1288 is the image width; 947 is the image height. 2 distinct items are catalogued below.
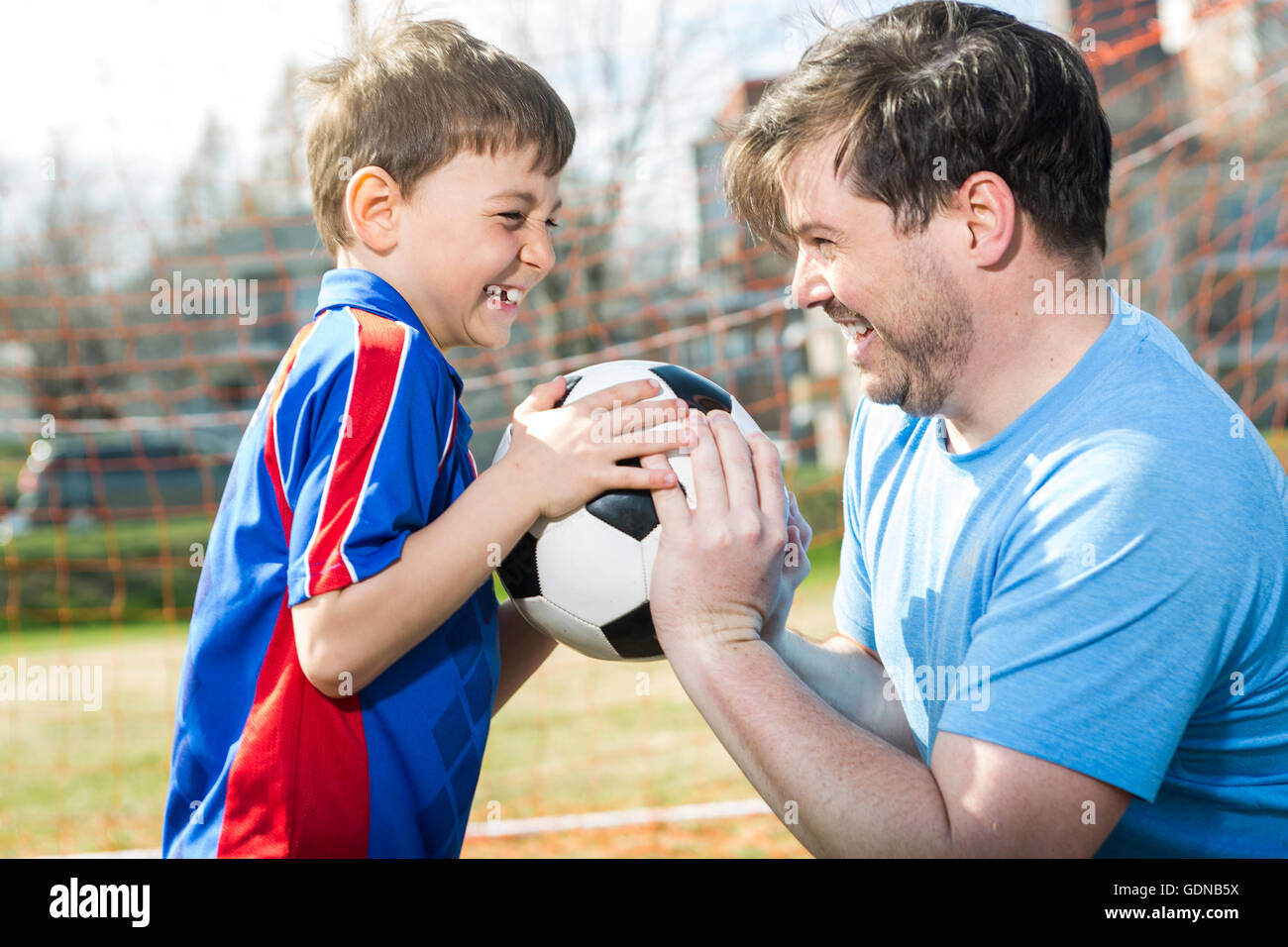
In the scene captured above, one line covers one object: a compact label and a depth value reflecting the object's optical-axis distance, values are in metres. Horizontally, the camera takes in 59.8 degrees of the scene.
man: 1.56
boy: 1.70
